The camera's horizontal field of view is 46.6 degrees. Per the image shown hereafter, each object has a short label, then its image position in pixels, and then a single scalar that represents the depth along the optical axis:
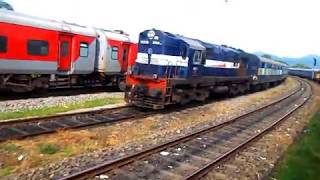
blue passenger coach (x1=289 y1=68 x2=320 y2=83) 63.53
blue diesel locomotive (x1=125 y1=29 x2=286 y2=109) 16.66
